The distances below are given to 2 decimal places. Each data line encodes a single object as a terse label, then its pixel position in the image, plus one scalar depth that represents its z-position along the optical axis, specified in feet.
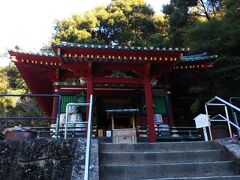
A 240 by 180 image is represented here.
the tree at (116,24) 40.53
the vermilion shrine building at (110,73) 17.32
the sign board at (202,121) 13.50
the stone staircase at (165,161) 9.03
